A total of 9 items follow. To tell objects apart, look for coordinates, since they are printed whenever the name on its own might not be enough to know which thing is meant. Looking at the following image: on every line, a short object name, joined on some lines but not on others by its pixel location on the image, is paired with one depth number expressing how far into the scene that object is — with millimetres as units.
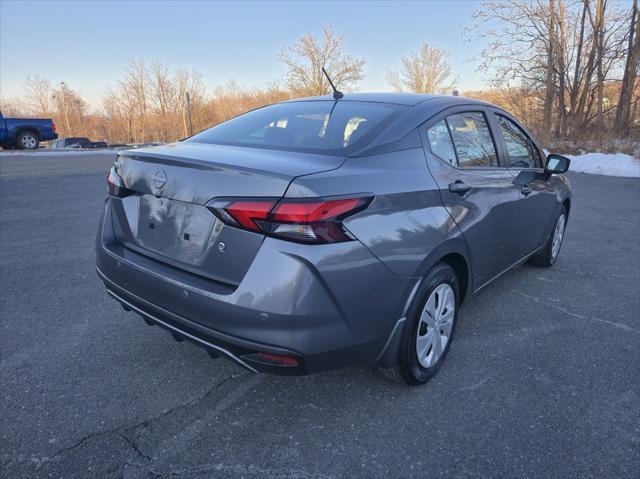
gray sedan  1895
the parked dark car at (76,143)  33281
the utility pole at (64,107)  58500
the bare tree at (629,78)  20500
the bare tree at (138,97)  56438
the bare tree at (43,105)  58012
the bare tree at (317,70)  42388
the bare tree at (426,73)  44822
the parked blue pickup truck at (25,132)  19484
